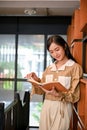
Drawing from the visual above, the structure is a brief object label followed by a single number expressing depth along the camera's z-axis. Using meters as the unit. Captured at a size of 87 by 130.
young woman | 2.12
